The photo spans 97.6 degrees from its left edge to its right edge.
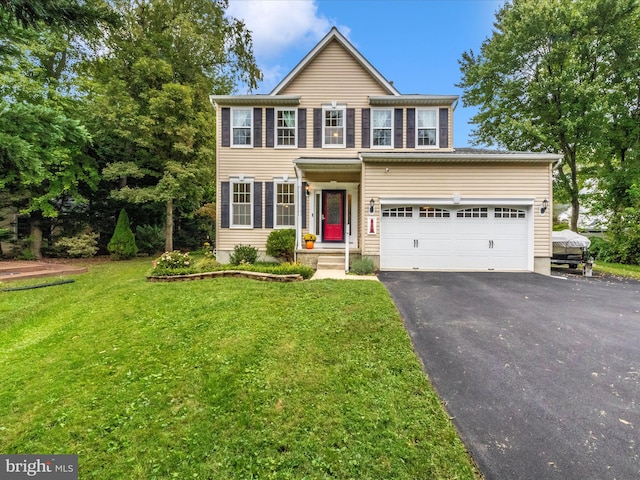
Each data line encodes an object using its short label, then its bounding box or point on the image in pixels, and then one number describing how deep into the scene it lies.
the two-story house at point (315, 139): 11.21
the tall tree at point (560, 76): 13.06
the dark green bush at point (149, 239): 14.72
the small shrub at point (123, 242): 12.94
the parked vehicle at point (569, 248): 10.43
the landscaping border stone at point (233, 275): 7.86
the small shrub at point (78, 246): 12.77
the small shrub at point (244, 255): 10.10
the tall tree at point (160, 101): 12.46
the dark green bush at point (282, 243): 10.05
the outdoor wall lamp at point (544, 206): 9.34
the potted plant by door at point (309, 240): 10.32
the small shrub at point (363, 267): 8.85
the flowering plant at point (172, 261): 8.63
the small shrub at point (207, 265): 8.66
